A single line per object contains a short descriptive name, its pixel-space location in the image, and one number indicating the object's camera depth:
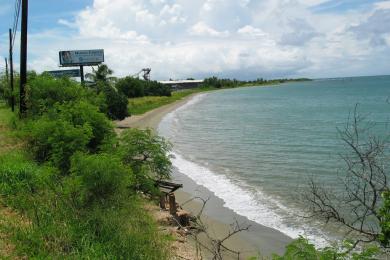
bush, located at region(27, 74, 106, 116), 22.56
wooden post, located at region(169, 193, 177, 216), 14.66
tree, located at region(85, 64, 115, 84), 60.62
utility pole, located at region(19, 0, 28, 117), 22.34
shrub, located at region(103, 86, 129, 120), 43.44
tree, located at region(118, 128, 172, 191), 15.43
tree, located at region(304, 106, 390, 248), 6.29
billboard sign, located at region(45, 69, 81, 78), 78.75
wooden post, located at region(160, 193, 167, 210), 15.59
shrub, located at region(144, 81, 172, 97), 107.12
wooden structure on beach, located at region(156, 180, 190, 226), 14.56
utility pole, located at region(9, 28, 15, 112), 37.38
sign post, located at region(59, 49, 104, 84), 70.12
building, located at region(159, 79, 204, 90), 187.00
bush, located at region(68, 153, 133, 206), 11.11
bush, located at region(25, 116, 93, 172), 14.77
